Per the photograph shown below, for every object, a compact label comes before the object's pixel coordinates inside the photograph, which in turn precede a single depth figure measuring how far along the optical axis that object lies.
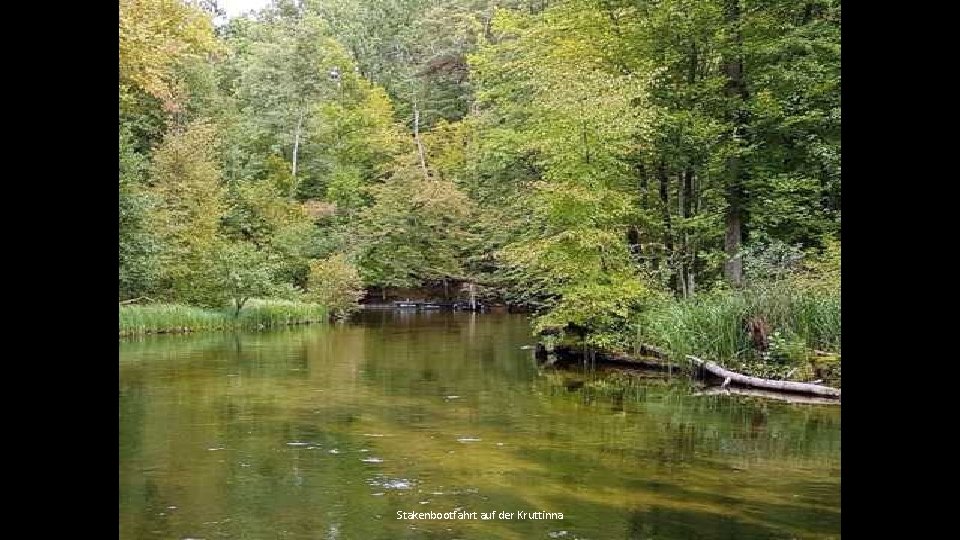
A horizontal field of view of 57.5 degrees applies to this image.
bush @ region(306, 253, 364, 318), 28.61
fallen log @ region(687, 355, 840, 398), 11.23
